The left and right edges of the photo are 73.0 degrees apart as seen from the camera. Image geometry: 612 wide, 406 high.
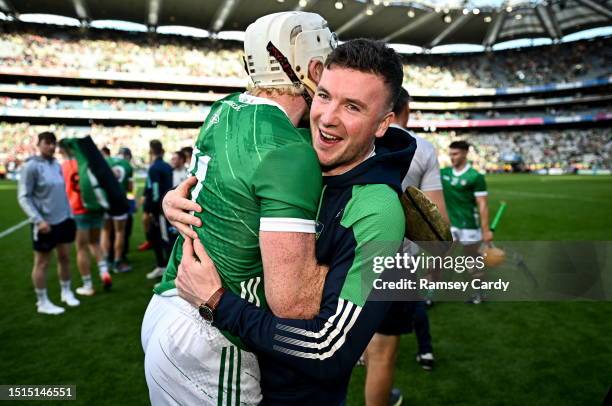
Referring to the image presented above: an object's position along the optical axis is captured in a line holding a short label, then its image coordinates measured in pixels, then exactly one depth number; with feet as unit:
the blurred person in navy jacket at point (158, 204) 24.44
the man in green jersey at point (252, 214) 4.26
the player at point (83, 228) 22.30
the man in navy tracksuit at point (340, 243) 4.43
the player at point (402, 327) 9.53
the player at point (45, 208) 18.97
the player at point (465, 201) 21.06
